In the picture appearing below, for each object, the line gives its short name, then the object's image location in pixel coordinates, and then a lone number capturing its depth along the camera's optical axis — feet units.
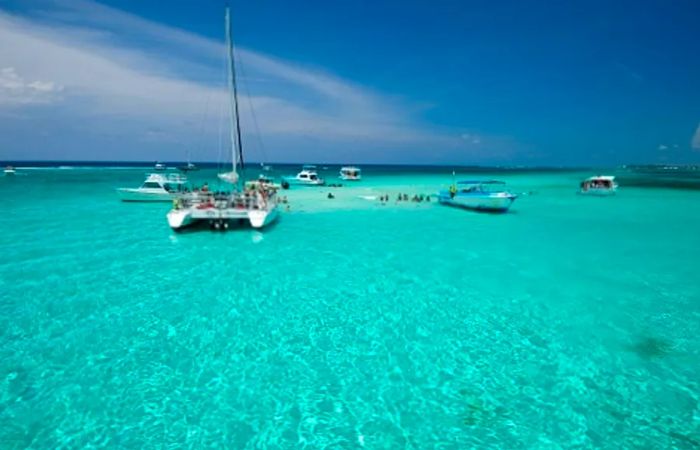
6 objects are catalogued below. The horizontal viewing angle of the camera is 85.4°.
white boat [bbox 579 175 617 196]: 185.98
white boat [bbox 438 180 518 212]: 113.91
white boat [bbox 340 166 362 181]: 278.05
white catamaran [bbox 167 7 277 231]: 75.87
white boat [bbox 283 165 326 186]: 224.12
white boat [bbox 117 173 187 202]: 142.92
